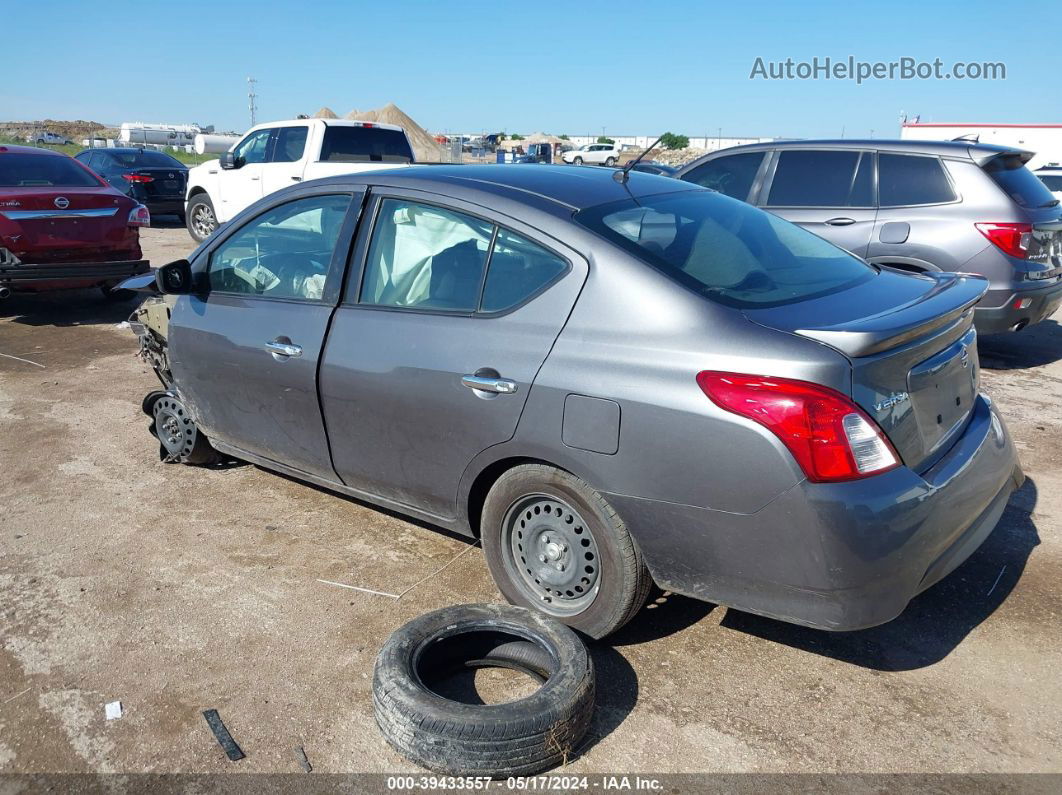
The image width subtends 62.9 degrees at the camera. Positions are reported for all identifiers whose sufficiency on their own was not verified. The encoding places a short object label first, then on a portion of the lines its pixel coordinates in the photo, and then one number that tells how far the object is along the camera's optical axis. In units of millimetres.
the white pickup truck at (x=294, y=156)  12633
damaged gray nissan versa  2631
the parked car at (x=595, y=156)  48753
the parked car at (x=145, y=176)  17922
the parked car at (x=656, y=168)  13483
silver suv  6773
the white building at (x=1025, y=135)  40656
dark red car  8289
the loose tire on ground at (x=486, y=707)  2539
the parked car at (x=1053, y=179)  19109
